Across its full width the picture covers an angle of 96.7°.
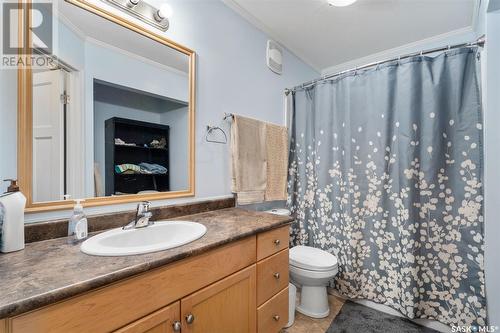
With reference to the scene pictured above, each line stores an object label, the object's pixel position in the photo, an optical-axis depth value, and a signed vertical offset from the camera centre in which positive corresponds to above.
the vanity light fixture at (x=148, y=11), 1.20 +0.87
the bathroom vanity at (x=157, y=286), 0.58 -0.40
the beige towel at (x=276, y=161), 1.99 +0.04
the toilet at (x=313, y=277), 1.60 -0.82
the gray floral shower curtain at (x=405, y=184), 1.43 -0.14
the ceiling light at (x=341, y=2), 1.56 +1.15
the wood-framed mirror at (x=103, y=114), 0.95 +0.26
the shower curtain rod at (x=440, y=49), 1.34 +0.78
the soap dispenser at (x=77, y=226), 0.93 -0.26
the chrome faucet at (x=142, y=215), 1.12 -0.26
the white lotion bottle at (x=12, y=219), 0.79 -0.19
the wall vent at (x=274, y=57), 2.06 +1.03
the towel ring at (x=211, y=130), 1.57 +0.25
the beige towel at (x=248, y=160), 1.69 +0.04
